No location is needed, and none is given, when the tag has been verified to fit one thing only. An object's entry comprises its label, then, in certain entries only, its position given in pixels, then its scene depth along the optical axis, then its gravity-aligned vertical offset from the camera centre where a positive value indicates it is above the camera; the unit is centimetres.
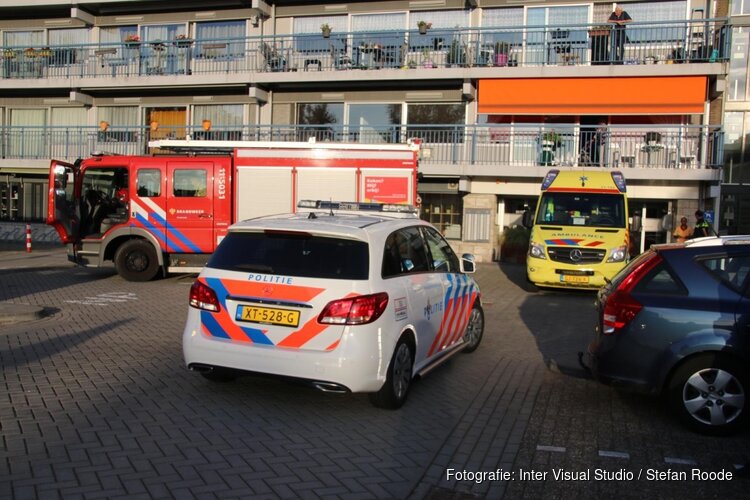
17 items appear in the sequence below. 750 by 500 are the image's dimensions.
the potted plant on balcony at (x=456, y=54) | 2091 +441
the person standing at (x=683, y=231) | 1748 -64
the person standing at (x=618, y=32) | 1952 +489
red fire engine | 1408 -6
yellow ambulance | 1363 -56
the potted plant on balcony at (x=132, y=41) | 2295 +509
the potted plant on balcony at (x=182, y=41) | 2230 +496
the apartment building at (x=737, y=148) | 2703 +236
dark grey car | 555 -104
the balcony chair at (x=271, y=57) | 2238 +444
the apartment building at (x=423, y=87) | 1923 +346
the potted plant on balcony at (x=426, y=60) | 2117 +428
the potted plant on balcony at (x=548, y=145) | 1966 +163
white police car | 564 -95
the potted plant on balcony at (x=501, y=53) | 2045 +441
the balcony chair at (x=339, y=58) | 2181 +439
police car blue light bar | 786 -12
